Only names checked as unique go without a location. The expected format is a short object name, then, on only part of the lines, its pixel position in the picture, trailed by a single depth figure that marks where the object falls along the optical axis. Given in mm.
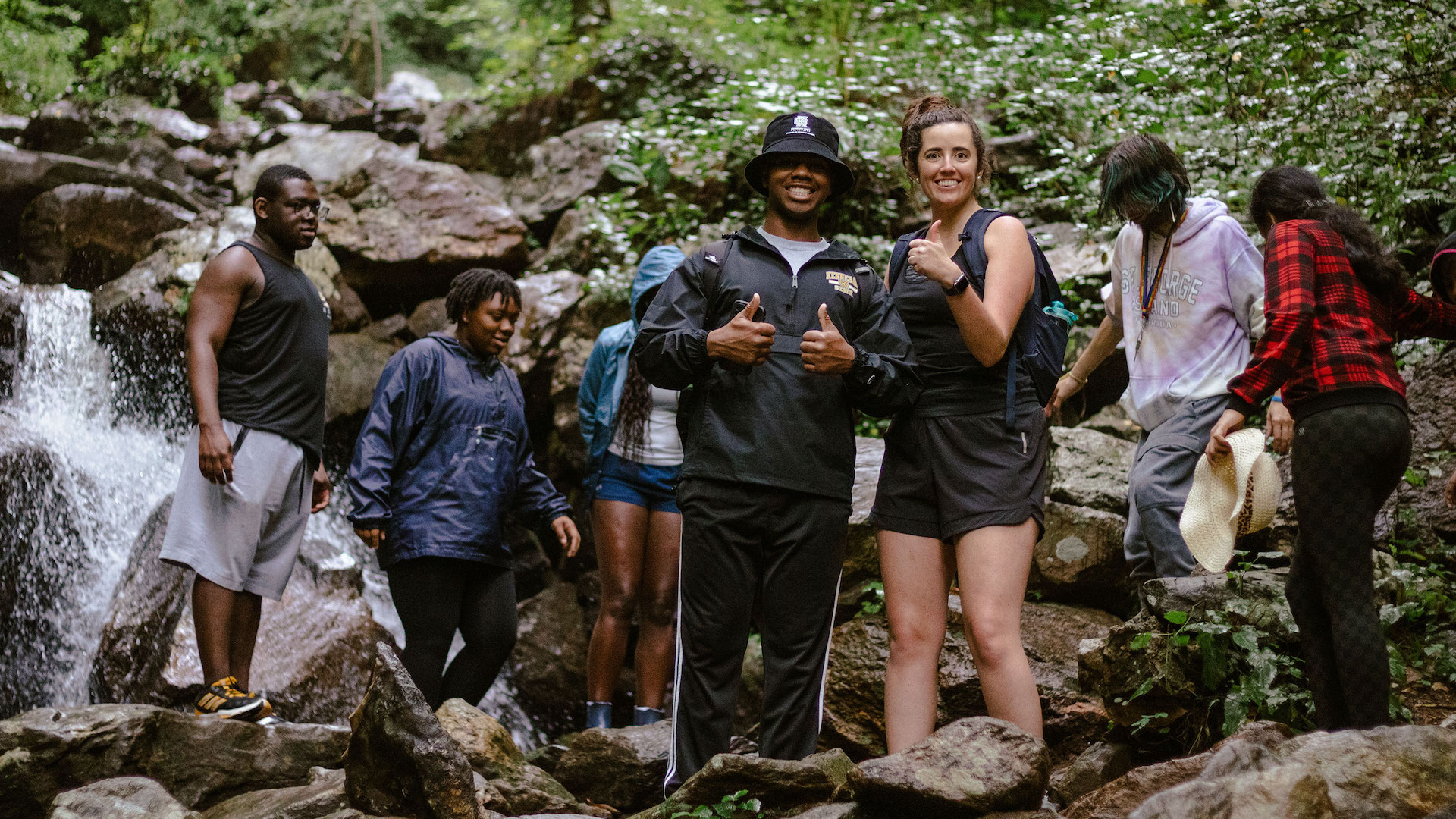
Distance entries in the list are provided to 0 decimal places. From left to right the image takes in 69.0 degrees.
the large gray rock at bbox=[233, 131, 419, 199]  11898
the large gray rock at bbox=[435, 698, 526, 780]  4207
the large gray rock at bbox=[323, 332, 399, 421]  8641
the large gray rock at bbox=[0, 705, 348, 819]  3713
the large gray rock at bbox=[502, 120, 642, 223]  10555
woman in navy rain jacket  4551
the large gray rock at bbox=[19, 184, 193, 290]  9945
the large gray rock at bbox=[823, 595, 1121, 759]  4637
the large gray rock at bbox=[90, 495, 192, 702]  5625
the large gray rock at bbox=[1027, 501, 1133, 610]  5363
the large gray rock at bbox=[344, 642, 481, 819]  3143
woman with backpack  3064
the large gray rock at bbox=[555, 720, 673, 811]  4109
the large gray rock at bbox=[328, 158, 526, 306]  9766
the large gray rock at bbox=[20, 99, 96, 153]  12734
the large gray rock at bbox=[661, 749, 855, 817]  2922
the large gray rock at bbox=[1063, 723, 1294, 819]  2658
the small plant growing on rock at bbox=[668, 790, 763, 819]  2877
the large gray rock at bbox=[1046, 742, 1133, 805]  3617
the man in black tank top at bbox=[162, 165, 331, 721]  4102
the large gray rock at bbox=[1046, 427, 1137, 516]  5598
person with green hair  3922
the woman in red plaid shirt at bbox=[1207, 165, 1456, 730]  3059
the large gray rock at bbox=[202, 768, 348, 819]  3322
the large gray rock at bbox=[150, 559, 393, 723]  5715
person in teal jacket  4934
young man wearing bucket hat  3234
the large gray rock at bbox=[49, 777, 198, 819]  3152
